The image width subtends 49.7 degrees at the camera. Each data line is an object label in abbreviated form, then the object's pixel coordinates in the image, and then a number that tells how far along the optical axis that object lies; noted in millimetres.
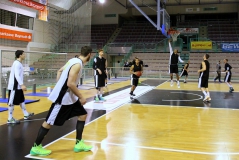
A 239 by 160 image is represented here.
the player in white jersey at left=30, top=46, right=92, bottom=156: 3781
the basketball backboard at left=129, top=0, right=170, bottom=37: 15286
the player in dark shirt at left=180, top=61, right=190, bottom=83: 16920
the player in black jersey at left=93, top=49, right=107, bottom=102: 8383
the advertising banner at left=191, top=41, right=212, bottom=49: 23906
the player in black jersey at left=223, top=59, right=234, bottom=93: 12299
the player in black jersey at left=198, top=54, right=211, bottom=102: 8845
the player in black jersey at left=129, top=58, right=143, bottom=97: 9347
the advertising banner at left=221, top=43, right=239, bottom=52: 23500
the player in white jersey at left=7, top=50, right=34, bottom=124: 5656
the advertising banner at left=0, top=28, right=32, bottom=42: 15775
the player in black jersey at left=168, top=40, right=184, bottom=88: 12312
